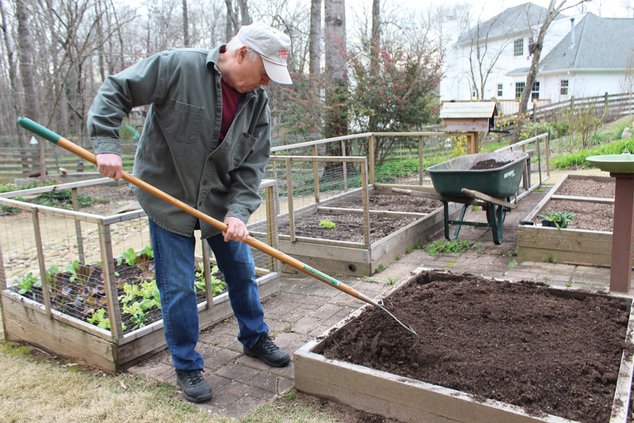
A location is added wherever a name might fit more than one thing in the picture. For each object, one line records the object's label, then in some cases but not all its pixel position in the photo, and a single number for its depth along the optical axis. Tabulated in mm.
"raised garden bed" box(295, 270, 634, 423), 2434
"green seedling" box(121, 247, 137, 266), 4543
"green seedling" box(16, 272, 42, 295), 3857
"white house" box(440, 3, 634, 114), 30438
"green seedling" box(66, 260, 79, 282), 3856
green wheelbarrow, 5502
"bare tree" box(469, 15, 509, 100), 34006
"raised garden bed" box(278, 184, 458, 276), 5043
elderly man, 2629
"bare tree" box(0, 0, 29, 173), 13795
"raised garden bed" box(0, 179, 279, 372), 3197
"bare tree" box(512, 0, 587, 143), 12766
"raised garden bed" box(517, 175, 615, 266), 4844
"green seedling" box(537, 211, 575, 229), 5152
